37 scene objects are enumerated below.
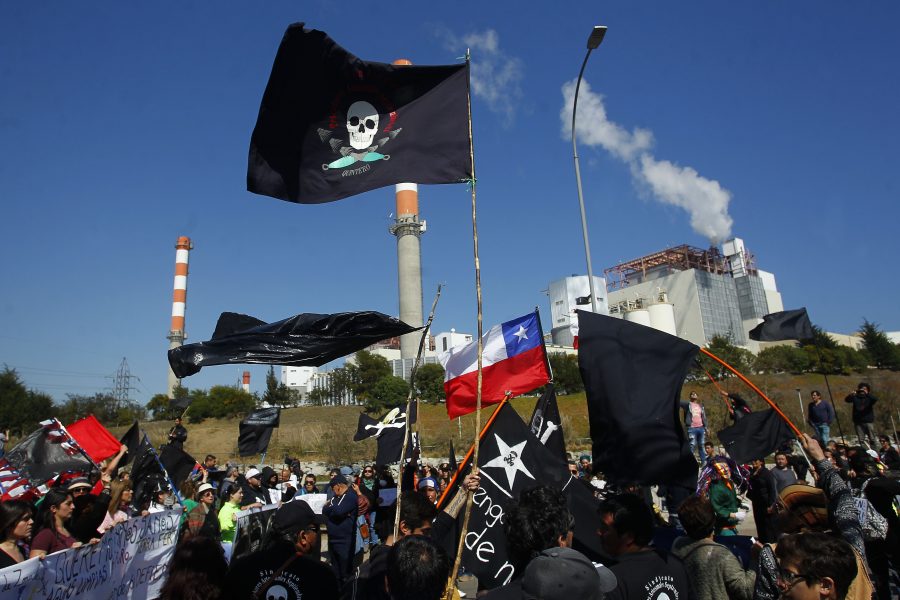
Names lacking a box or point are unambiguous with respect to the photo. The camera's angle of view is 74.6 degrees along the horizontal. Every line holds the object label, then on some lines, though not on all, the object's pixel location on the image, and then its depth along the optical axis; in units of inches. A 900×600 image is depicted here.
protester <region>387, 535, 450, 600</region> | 108.7
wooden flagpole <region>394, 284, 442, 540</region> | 159.2
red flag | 436.8
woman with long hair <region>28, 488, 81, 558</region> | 190.8
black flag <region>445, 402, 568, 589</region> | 177.6
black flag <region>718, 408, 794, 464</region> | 287.8
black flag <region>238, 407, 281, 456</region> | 574.9
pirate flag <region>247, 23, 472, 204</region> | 253.3
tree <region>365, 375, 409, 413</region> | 2365.9
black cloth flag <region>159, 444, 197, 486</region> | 406.9
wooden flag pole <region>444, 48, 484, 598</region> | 131.8
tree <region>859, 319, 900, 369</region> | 2454.5
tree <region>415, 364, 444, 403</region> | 2428.6
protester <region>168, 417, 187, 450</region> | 446.8
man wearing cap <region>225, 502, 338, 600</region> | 127.4
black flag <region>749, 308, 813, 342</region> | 455.2
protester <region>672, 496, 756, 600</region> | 132.9
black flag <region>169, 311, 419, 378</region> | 228.1
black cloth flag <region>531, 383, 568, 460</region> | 245.1
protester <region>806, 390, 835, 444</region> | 470.6
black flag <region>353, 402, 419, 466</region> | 430.2
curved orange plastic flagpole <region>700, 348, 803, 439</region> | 169.0
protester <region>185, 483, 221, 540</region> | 278.5
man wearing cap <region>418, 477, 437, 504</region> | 373.1
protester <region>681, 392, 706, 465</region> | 482.0
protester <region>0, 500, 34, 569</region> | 165.2
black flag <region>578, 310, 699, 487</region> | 191.9
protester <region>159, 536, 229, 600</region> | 115.3
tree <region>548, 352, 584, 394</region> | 2338.8
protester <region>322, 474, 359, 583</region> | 271.3
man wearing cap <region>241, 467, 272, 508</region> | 366.9
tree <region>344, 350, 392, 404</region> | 2682.1
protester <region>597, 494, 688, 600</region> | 121.3
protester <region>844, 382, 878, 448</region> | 479.2
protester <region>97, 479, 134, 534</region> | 249.8
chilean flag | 293.4
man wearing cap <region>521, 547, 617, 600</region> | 87.2
